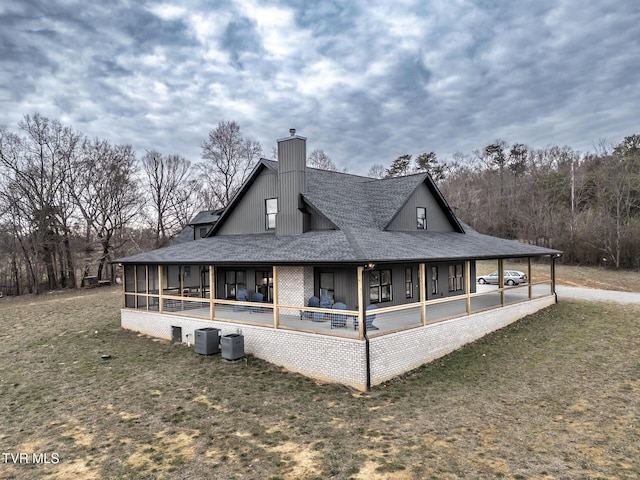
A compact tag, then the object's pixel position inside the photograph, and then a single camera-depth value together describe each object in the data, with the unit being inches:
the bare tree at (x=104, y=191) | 1320.1
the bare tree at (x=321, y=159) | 1885.1
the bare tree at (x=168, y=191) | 1610.5
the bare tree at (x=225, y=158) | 1657.2
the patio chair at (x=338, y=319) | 472.7
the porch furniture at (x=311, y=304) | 533.0
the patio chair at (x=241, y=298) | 606.9
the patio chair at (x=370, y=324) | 440.8
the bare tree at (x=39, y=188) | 1210.6
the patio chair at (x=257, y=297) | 629.3
